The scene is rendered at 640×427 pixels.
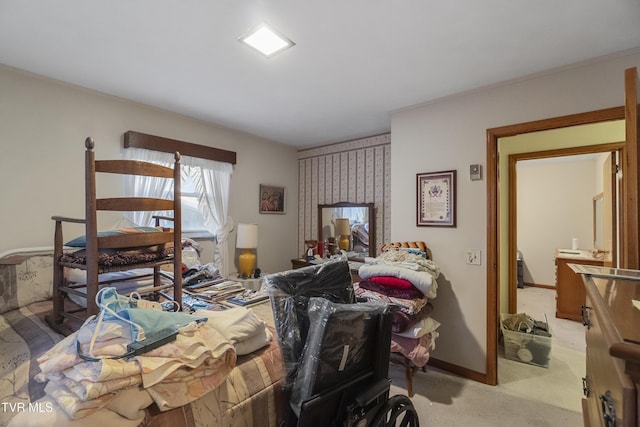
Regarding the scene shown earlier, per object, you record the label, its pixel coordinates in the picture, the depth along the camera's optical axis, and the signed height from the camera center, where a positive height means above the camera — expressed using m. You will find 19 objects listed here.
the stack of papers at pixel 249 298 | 1.82 -0.57
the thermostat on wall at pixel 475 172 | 2.34 +0.40
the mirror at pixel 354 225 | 3.62 -0.10
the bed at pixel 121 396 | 0.76 -0.63
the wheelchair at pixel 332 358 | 1.07 -0.60
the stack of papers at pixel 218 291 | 1.94 -0.56
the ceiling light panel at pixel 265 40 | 1.63 +1.11
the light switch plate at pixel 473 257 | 2.35 -0.34
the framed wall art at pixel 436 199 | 2.48 +0.18
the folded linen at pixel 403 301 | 2.04 -0.64
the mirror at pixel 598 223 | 4.43 -0.07
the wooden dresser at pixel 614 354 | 0.53 -0.32
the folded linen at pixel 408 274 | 2.10 -0.46
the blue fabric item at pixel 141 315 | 0.97 -0.37
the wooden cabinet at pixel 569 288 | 3.62 -0.93
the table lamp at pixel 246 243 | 3.45 -0.33
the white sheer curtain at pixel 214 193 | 3.17 +0.29
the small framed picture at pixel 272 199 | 3.93 +0.27
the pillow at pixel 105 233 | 1.57 -0.10
